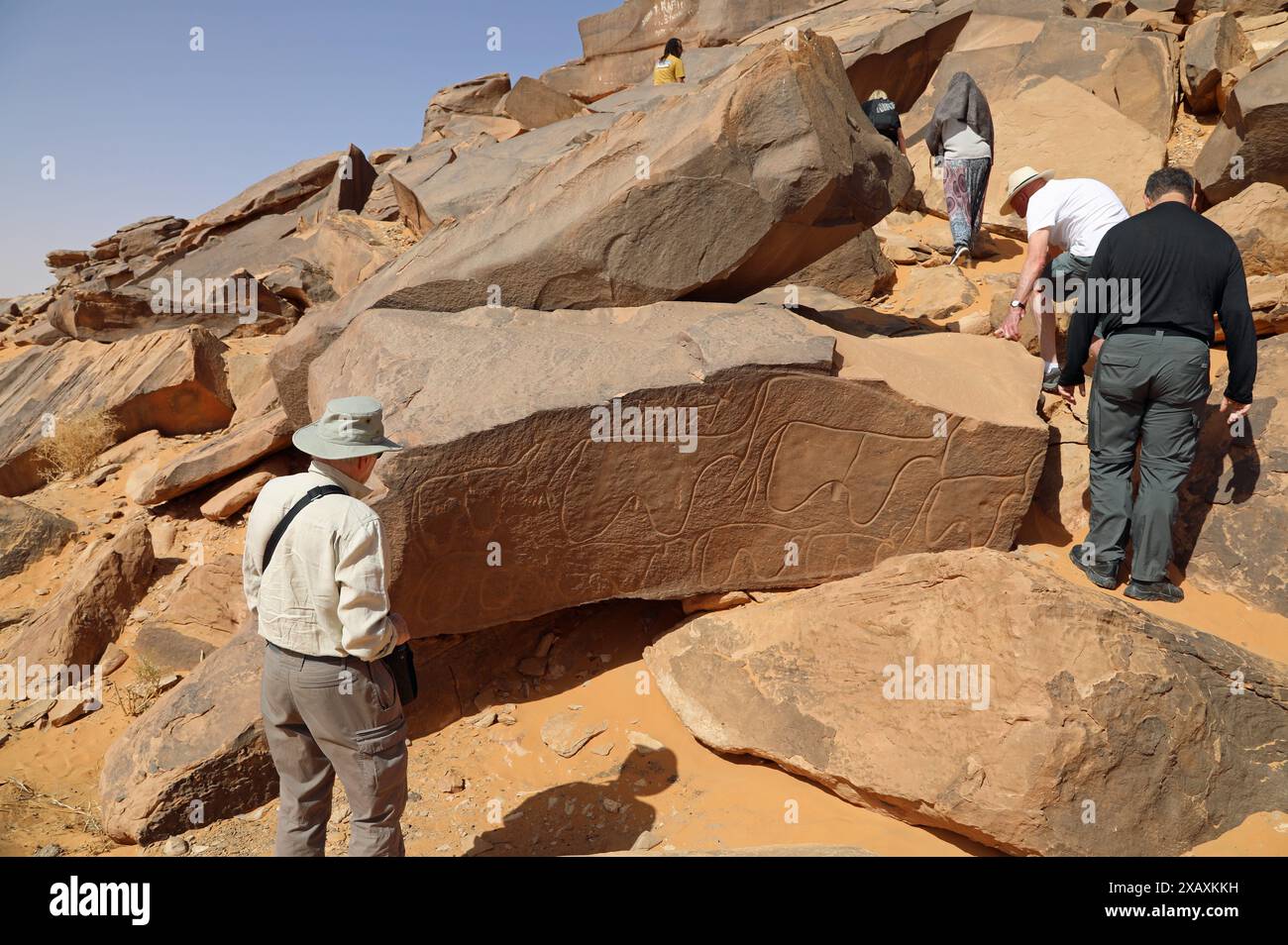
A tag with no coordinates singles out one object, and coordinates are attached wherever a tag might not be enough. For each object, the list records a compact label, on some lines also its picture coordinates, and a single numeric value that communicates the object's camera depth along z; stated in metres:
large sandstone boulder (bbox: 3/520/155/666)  4.84
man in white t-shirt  4.83
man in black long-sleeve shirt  3.89
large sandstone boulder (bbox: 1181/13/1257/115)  8.94
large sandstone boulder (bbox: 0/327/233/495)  7.00
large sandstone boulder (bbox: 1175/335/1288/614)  4.17
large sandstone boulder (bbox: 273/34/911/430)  4.68
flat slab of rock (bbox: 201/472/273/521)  5.66
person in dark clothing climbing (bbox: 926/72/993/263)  7.54
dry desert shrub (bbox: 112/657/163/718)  4.48
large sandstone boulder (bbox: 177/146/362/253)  14.23
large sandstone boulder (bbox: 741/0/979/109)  11.45
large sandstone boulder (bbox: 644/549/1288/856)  3.02
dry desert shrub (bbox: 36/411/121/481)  6.82
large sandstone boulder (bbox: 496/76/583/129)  13.97
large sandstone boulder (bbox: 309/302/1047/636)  3.78
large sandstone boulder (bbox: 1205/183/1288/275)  5.81
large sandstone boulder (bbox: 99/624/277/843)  3.62
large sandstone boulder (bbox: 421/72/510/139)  17.30
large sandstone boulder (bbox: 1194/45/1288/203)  7.04
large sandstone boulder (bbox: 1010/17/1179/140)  8.98
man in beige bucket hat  2.56
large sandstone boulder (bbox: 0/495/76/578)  5.80
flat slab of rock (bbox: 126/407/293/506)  5.68
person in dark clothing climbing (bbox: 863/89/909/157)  8.79
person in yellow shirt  9.85
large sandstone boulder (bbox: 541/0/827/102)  16.41
